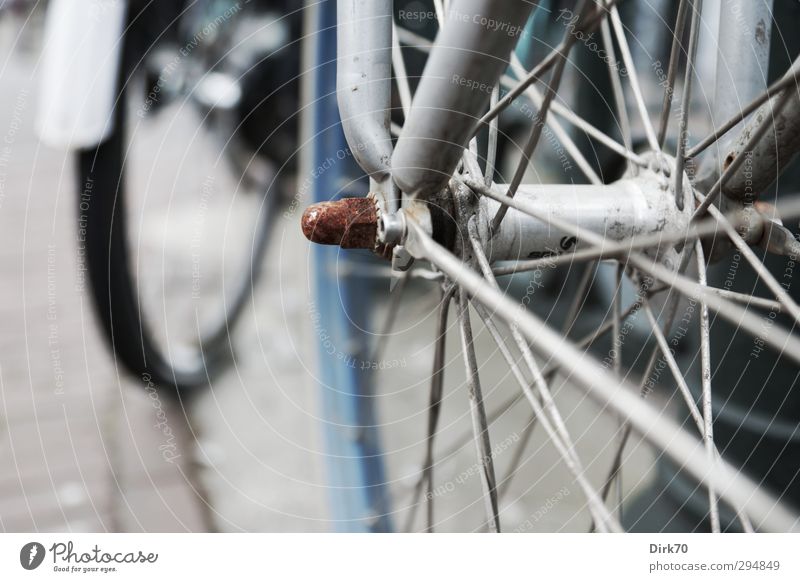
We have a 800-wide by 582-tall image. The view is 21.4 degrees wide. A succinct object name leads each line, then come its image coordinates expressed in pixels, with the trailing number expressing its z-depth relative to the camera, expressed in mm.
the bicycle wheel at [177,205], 827
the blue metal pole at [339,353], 866
